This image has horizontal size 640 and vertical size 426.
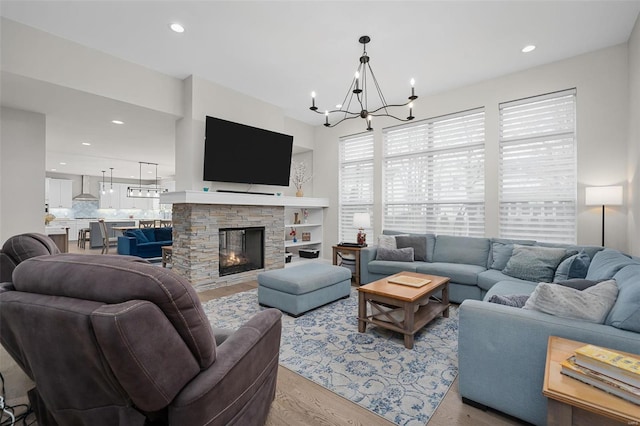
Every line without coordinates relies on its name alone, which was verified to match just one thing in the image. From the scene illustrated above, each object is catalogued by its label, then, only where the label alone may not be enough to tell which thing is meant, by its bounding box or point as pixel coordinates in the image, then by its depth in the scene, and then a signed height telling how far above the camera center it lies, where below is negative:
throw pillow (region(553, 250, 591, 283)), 2.78 -0.52
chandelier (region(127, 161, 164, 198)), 11.67 +0.89
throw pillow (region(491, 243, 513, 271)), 3.62 -0.52
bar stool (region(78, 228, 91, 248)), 9.35 -0.80
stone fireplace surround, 4.20 -0.18
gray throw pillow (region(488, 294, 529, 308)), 1.89 -0.57
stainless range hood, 10.30 +0.65
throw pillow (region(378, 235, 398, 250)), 4.52 -0.45
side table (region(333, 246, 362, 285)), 4.66 -0.66
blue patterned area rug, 1.85 -1.17
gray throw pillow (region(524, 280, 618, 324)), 1.55 -0.48
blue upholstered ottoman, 3.20 -0.86
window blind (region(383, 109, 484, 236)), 4.47 +0.63
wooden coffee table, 2.52 -0.83
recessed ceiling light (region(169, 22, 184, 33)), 3.09 +1.98
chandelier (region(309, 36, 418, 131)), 3.19 +1.96
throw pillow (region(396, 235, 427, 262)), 4.35 -0.46
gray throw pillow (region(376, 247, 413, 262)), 4.24 -0.61
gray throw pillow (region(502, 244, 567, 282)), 3.09 -0.54
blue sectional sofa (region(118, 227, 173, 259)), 6.91 -0.71
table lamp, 4.91 -0.15
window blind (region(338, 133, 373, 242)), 5.70 +0.65
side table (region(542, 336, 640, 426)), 0.95 -0.64
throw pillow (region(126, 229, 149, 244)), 6.99 -0.56
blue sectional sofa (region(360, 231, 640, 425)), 1.43 -0.69
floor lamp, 3.13 +0.20
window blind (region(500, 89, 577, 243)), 3.76 +0.62
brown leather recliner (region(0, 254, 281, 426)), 0.85 -0.41
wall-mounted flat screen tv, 4.39 +0.97
